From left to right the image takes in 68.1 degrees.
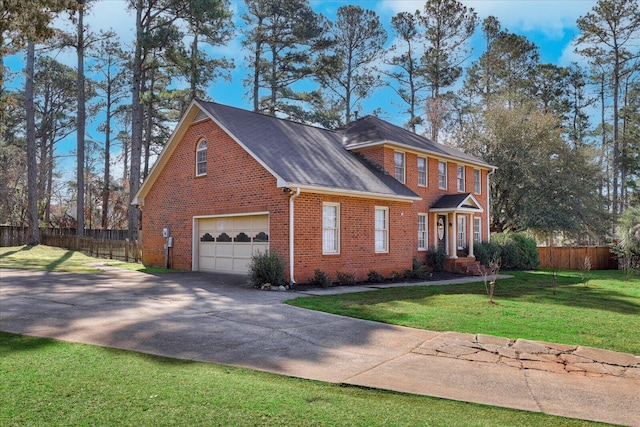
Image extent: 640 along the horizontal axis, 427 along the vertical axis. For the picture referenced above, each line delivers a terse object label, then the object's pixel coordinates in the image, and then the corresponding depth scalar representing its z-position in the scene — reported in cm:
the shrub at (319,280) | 1425
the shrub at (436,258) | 2017
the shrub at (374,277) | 1625
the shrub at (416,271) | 1786
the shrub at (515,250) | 2405
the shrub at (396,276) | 1706
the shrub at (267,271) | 1345
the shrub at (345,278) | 1512
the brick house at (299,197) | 1449
